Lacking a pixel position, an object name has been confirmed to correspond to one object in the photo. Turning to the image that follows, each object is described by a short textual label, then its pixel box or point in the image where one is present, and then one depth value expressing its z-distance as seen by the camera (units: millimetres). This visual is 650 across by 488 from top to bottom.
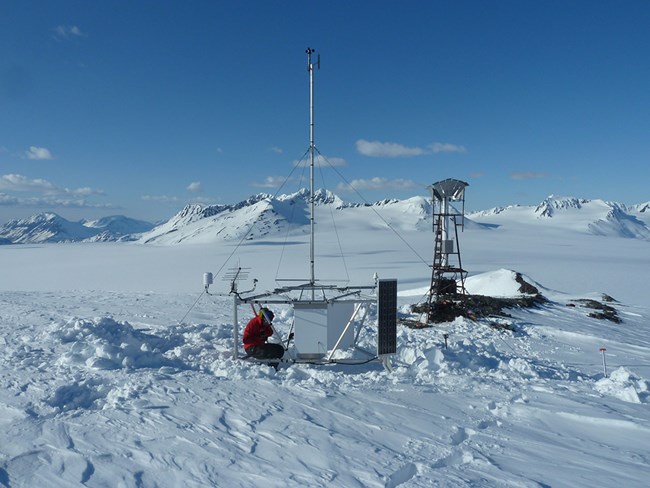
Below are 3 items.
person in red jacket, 9672
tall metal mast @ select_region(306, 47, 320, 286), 11281
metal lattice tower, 19328
